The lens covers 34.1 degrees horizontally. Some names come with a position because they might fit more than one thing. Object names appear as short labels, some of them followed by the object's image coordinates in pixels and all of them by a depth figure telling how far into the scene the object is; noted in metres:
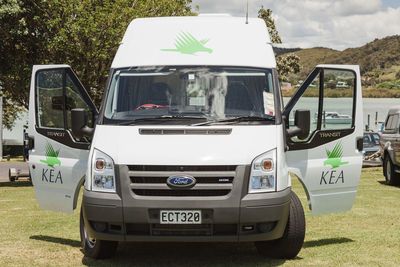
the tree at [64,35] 20.22
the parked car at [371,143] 31.02
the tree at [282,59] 52.78
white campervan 6.25
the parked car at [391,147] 17.16
